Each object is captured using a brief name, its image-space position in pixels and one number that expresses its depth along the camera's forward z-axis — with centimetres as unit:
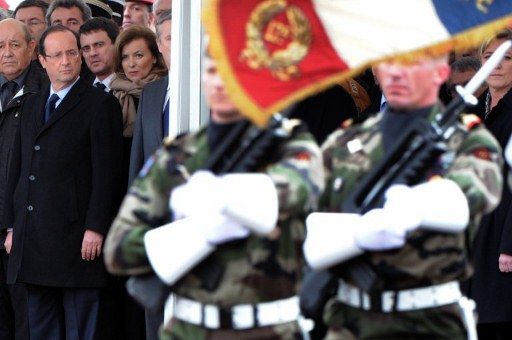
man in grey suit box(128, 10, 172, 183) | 1706
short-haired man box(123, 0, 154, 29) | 2356
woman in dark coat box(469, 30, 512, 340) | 1536
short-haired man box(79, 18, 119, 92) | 1981
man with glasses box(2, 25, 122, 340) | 1778
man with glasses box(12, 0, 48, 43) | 2292
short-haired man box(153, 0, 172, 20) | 1973
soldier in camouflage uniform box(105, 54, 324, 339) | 1079
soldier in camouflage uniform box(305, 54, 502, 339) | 1109
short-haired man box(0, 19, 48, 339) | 1947
